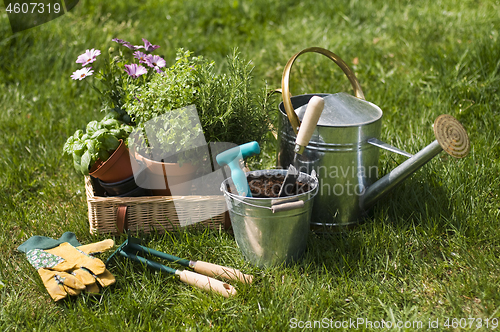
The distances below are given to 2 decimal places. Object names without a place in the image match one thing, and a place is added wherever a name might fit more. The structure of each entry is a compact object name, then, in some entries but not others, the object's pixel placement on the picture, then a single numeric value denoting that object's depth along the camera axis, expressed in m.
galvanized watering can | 1.91
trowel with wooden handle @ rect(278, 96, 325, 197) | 1.72
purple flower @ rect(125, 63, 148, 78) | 2.19
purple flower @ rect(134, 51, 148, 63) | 2.24
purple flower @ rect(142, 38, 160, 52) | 2.29
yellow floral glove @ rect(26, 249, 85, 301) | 1.71
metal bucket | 1.74
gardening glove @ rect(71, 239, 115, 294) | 1.74
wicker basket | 2.08
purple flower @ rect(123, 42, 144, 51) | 2.22
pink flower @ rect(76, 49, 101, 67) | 2.22
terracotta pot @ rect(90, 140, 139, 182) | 1.97
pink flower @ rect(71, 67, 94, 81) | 2.15
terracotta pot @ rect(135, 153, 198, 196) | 2.04
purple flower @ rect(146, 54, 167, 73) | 2.24
